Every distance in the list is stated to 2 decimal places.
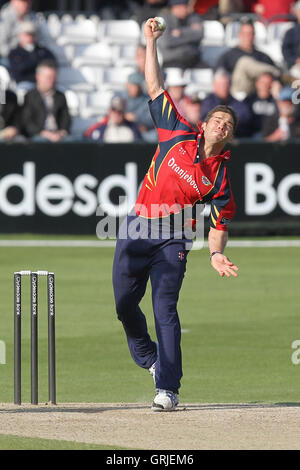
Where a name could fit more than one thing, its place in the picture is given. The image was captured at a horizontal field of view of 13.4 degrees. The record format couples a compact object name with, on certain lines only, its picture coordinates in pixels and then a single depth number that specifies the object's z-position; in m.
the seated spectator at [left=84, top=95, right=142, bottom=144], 20.73
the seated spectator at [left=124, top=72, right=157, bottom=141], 21.89
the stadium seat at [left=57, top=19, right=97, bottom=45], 24.41
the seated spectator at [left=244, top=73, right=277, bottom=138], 21.56
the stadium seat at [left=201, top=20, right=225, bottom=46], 24.56
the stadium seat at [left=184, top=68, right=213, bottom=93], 23.70
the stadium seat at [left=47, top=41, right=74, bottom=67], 24.19
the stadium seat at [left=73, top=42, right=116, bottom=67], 24.59
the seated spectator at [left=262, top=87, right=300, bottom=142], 21.17
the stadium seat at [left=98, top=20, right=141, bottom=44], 24.56
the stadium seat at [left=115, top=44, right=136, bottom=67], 24.56
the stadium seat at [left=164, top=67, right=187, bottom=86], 21.22
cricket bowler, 8.55
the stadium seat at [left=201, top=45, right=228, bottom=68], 24.42
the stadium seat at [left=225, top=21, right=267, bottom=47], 24.72
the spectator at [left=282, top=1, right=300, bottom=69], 23.47
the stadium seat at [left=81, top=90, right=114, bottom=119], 23.20
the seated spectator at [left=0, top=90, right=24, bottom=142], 21.06
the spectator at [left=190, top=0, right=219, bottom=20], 25.43
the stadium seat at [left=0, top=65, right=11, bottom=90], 22.58
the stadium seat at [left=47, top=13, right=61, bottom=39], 24.23
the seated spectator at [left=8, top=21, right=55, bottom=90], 22.56
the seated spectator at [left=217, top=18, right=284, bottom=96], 22.56
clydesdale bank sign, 20.17
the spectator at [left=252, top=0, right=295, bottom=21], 25.36
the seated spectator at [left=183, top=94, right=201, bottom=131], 20.58
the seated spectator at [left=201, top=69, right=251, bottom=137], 21.08
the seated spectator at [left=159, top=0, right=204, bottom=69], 23.33
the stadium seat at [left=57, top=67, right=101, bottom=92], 24.02
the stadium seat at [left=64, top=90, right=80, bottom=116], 22.81
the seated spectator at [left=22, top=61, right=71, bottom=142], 21.05
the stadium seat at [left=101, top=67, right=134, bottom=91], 24.12
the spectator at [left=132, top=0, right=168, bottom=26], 24.55
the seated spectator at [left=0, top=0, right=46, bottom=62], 23.26
